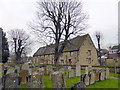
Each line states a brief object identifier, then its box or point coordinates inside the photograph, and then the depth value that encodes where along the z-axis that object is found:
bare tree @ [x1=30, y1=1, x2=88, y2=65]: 23.84
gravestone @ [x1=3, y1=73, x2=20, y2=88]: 6.48
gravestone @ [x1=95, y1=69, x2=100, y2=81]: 11.35
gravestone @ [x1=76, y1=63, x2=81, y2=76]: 14.41
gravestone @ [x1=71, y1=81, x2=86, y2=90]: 4.40
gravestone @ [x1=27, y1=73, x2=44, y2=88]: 6.10
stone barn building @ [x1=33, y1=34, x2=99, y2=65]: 31.75
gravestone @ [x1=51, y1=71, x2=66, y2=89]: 6.76
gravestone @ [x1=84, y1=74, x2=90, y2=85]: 9.21
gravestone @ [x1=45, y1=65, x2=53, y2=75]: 15.17
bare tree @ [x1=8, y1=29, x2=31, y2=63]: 45.66
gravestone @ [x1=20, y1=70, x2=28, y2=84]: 10.19
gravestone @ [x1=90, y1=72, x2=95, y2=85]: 10.08
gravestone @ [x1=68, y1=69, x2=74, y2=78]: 13.26
